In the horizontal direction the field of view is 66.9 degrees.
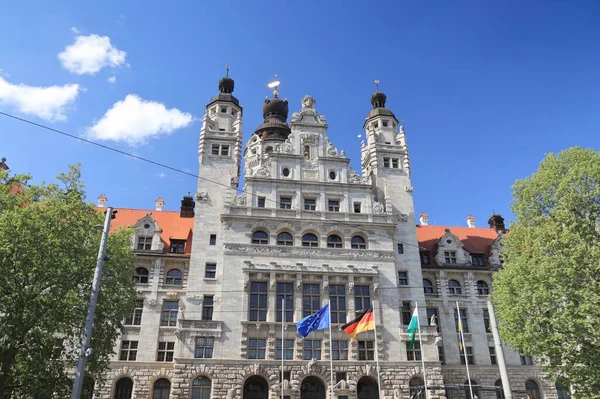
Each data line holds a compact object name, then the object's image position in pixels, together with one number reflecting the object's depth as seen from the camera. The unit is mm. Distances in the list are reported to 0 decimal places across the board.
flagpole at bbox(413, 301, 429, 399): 33275
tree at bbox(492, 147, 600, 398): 24844
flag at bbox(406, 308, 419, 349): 32562
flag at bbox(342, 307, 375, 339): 31703
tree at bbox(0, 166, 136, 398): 22750
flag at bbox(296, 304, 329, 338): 31339
